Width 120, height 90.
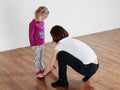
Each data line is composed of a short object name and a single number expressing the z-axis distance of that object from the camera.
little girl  3.03
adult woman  2.72
